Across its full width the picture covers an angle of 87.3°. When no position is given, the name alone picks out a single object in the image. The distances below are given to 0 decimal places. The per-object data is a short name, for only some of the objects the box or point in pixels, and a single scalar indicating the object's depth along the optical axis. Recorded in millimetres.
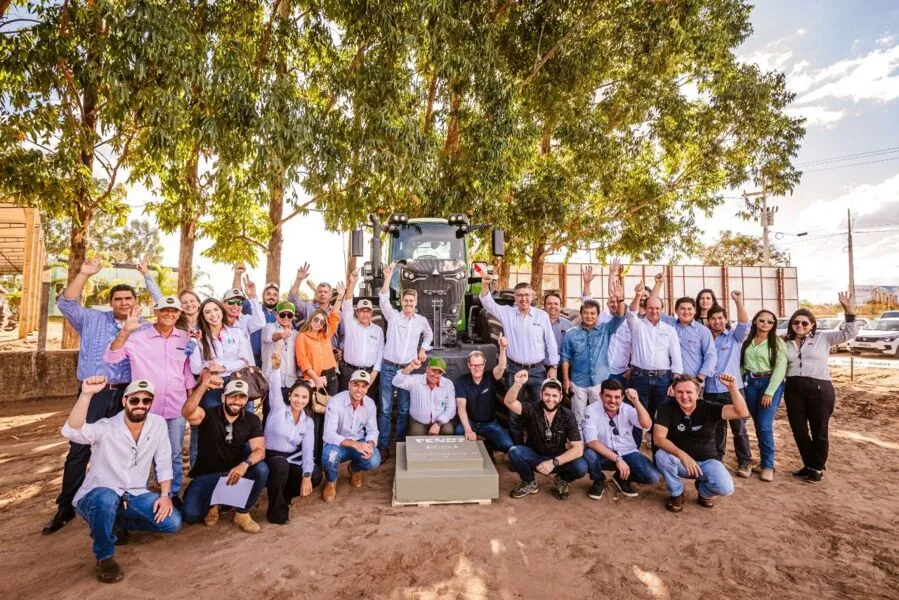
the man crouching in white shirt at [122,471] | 3490
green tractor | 7014
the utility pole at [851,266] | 27859
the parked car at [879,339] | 16234
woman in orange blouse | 5543
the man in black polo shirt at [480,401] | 5719
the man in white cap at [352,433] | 4980
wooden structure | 12438
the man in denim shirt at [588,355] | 5774
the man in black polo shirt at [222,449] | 4180
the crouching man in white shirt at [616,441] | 4957
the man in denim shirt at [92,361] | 4273
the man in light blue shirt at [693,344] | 5602
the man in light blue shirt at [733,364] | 5551
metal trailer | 21047
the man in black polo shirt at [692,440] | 4672
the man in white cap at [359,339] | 5941
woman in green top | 5445
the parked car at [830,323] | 18078
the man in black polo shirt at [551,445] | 4934
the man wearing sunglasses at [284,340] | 5551
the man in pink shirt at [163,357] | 4293
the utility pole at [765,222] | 22859
